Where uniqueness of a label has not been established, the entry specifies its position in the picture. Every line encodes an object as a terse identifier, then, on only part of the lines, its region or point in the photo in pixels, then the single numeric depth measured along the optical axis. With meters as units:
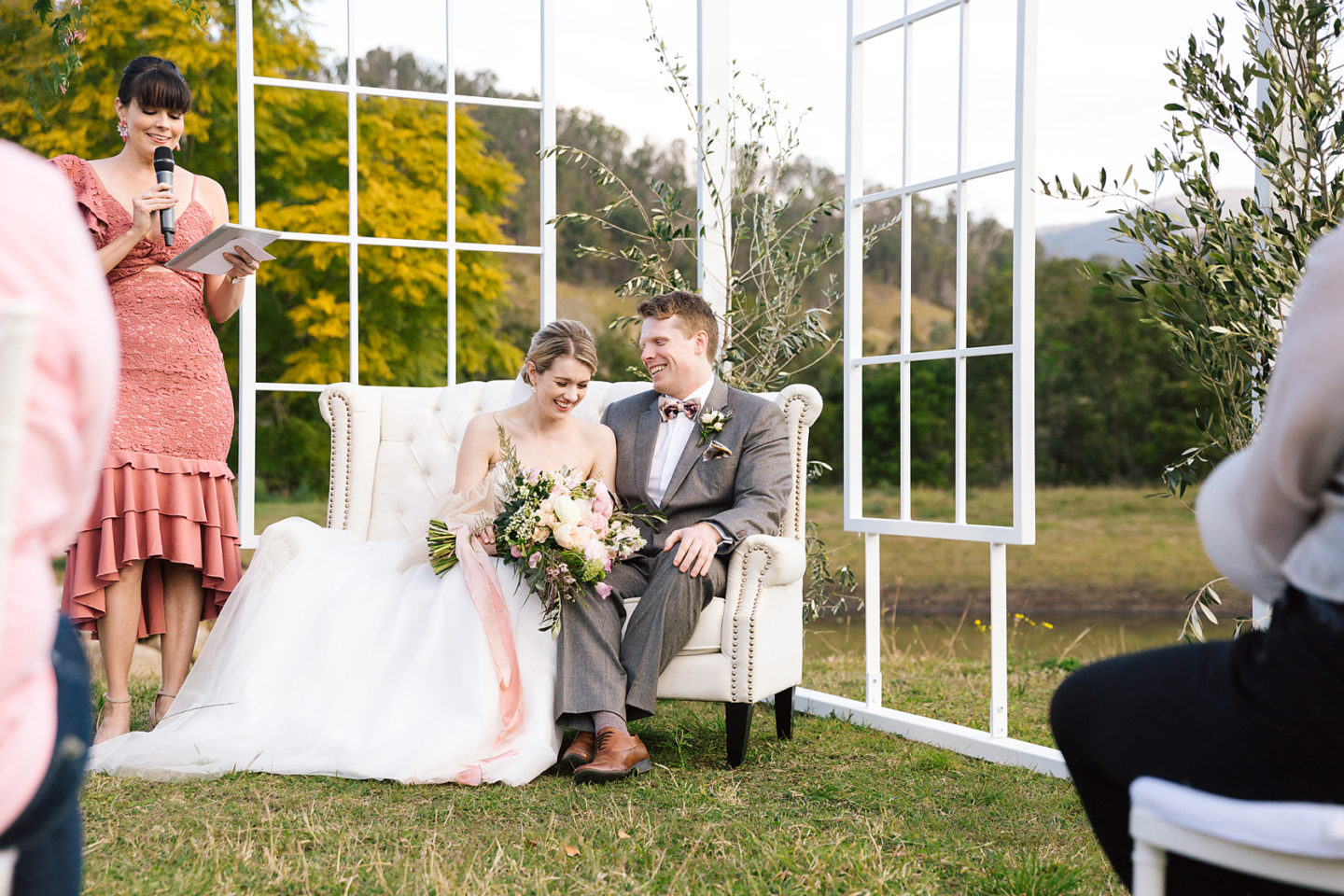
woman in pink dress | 3.31
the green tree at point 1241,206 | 2.61
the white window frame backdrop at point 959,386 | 3.29
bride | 3.00
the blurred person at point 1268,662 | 1.11
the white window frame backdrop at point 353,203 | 4.09
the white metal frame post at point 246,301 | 4.07
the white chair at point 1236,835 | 1.10
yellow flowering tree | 9.38
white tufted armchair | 3.23
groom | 3.12
